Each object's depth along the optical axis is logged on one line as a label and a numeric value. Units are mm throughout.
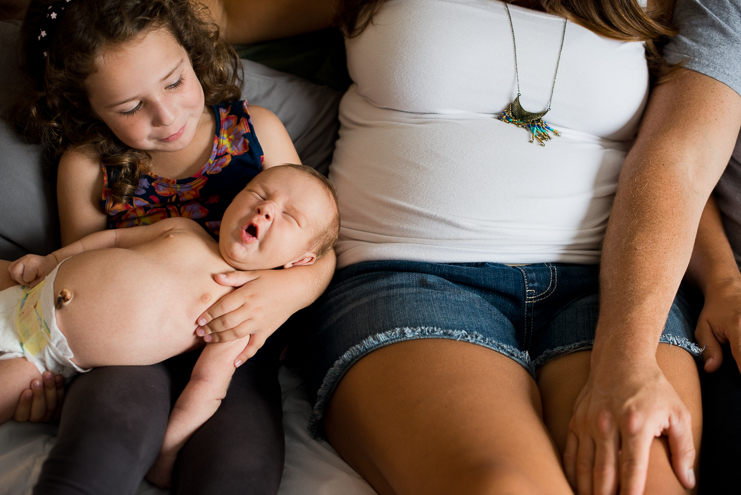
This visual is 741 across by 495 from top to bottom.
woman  965
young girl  932
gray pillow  1281
